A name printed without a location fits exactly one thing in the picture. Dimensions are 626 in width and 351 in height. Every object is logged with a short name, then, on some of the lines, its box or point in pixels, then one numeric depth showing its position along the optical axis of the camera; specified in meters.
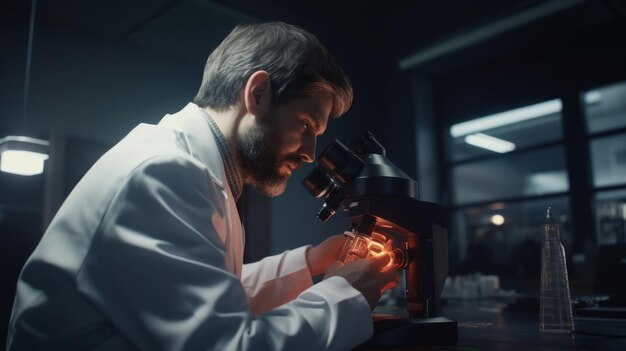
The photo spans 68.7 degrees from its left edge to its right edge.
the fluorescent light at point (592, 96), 3.99
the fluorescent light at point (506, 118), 4.21
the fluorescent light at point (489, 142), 4.57
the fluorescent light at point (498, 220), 4.43
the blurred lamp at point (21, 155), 2.13
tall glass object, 0.99
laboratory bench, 0.79
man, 0.66
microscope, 0.88
